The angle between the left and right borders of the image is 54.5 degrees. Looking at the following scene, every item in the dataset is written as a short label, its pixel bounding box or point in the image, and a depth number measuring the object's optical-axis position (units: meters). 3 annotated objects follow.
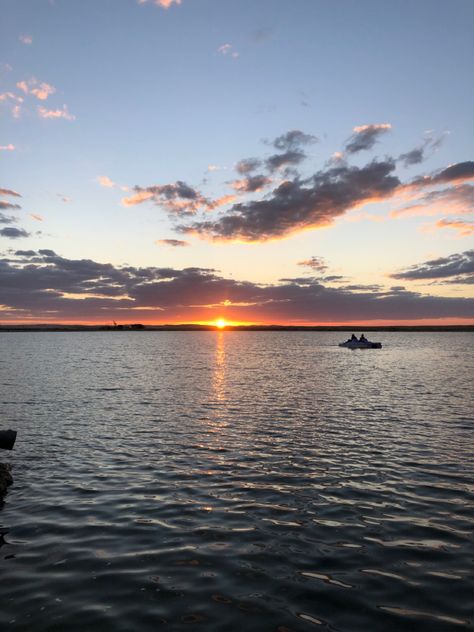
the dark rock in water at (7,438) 21.22
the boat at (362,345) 136.50
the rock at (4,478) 17.03
